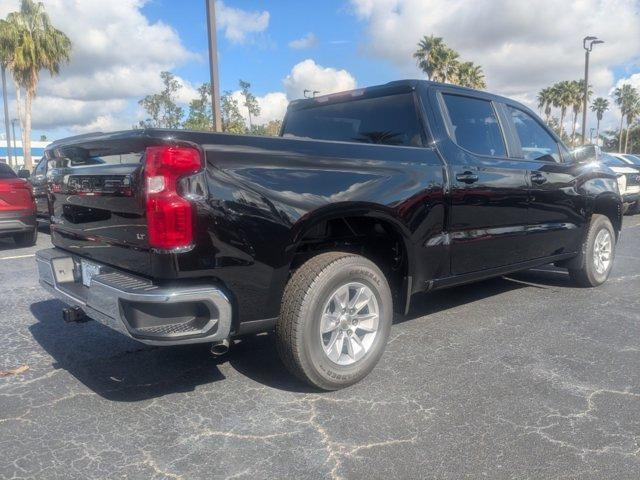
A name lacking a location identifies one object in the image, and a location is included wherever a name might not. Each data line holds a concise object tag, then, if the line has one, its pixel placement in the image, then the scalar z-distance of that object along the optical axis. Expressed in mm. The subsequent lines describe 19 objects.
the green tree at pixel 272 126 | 43422
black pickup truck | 2531
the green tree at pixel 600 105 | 80375
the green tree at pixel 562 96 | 51688
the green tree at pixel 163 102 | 48719
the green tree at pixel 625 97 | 73188
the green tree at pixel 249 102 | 43875
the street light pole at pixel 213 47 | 8734
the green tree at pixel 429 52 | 34938
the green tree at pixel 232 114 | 34669
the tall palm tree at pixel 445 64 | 34969
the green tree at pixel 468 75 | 36719
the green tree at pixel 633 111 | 73500
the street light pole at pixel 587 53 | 19562
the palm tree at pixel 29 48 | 24734
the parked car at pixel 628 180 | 12102
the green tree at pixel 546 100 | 53188
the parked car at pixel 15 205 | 8008
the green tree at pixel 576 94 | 51281
